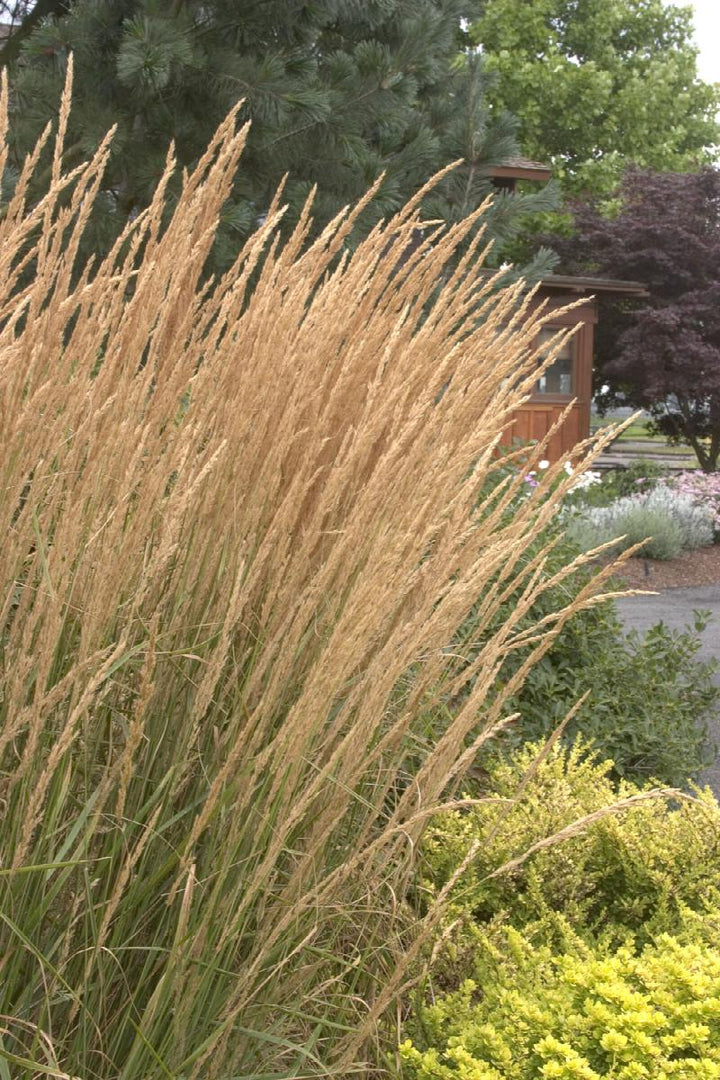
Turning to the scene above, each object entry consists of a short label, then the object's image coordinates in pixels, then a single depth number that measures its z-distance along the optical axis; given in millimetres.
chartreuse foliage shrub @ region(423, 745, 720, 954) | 2555
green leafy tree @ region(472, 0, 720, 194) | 34031
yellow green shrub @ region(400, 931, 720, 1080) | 1823
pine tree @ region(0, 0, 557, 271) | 6832
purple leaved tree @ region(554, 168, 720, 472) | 19812
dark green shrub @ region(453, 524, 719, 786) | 4090
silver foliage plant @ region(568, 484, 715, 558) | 12258
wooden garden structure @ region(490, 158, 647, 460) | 20109
